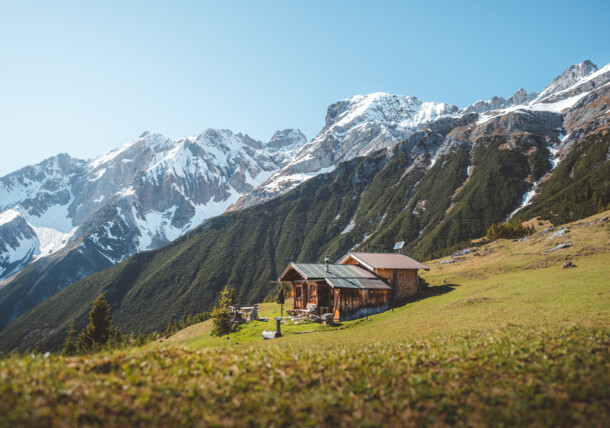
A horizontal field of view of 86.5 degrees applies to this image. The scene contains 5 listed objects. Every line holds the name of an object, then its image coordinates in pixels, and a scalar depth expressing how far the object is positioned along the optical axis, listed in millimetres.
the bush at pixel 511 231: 75750
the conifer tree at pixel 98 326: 41469
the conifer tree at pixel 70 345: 42419
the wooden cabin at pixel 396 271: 46375
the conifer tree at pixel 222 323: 37469
